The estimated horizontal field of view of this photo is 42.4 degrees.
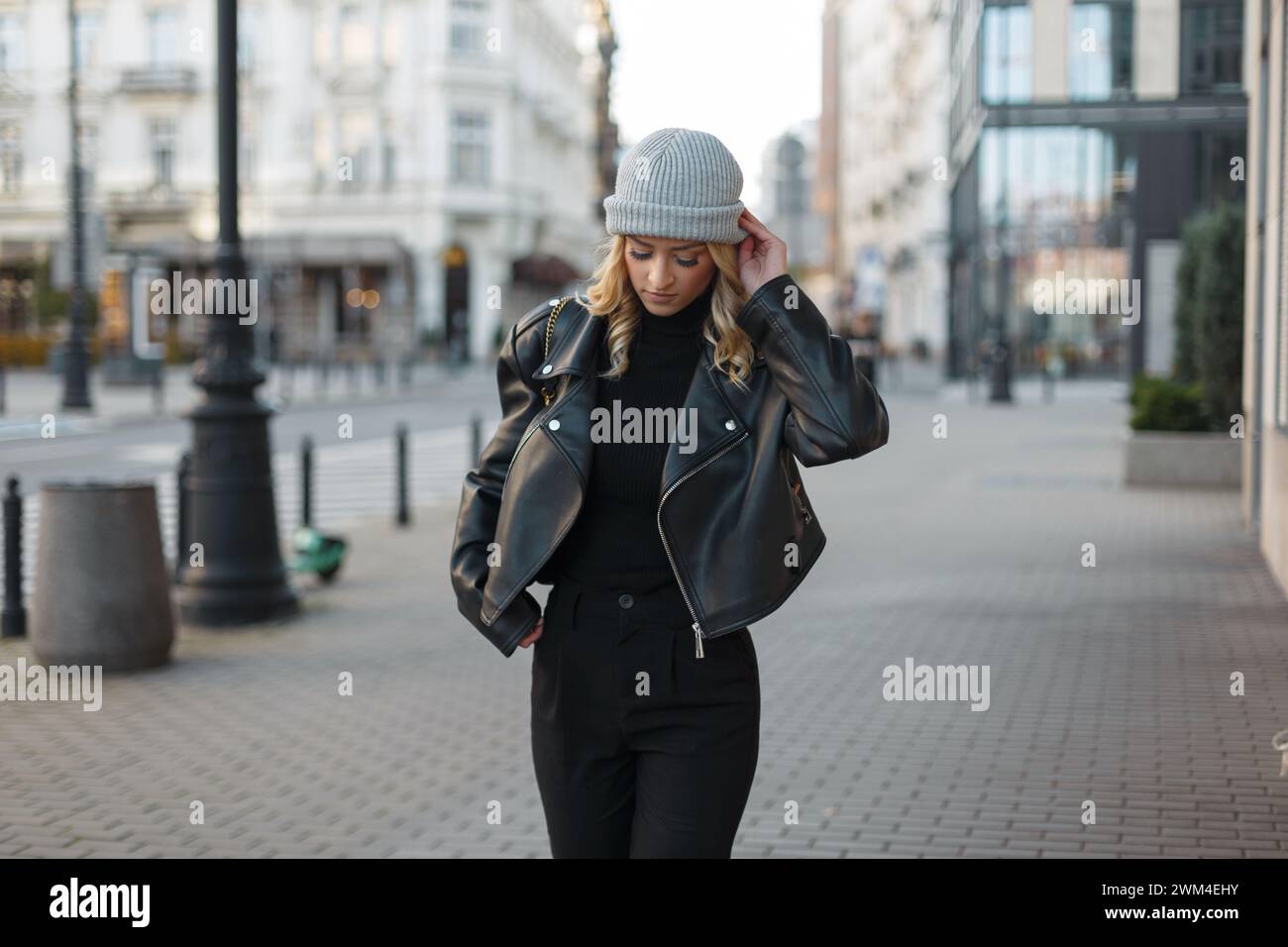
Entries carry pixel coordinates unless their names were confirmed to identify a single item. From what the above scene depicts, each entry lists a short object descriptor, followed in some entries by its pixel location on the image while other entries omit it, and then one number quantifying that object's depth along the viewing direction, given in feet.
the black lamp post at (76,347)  94.94
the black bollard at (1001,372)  108.99
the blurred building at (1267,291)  35.32
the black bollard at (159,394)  97.14
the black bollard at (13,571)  29.87
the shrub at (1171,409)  57.11
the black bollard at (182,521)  33.81
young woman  10.27
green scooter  35.73
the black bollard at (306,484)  40.52
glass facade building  108.06
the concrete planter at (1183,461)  55.83
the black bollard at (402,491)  47.07
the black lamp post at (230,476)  31.55
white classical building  185.37
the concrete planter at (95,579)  26.55
